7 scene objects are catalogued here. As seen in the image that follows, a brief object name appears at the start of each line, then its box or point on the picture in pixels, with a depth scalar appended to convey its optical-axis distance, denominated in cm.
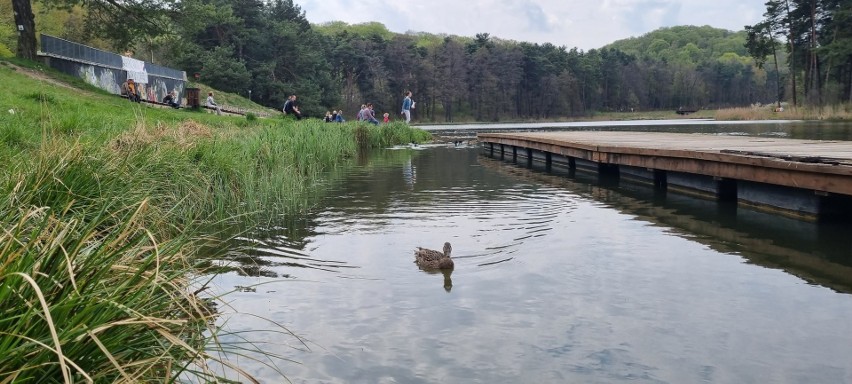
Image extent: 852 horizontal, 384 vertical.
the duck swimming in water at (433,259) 728
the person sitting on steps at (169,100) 2972
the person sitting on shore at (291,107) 3248
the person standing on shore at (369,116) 3541
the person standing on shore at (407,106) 3291
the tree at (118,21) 2822
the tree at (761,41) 6006
